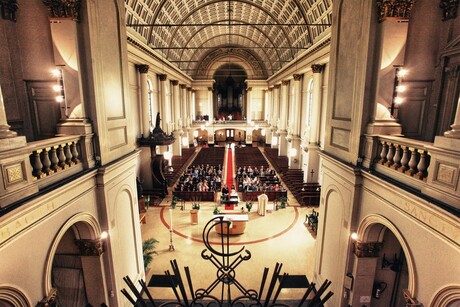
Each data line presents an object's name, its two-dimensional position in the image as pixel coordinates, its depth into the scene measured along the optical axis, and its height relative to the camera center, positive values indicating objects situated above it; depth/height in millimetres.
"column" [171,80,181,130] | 26422 +444
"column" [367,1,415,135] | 5547 +1173
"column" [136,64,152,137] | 16438 +646
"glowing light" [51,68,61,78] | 5854 +815
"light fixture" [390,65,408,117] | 5918 +521
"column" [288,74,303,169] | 21219 -1576
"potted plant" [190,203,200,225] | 13609 -5496
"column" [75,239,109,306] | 6312 -3913
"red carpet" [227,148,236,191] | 20522 -5697
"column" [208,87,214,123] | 39622 +881
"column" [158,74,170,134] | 21188 +660
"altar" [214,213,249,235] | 12211 -5458
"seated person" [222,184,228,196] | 16141 -5010
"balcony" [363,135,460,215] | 3822 -986
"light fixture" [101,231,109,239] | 6453 -3096
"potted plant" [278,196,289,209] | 15715 -5539
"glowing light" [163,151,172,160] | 18703 -3292
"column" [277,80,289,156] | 26938 -1223
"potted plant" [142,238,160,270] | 10008 -5621
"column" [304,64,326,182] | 16531 -1222
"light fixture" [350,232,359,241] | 6326 -3048
